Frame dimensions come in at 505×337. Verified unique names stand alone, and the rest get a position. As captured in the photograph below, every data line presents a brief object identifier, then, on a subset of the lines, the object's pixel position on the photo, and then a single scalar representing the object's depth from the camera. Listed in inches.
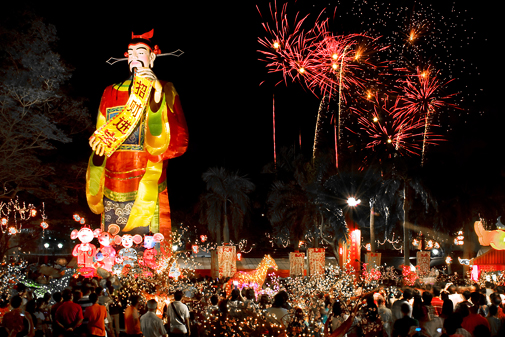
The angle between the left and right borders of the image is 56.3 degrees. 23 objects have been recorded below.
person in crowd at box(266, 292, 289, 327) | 230.7
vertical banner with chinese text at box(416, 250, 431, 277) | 835.5
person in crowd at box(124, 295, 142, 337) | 256.8
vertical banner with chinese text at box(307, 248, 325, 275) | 907.4
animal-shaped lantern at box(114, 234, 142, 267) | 570.3
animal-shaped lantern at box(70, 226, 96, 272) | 570.3
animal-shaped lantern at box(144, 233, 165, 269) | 559.8
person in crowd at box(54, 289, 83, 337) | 250.2
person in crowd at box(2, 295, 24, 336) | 247.3
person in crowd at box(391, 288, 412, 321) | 262.5
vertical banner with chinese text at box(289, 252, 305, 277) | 947.3
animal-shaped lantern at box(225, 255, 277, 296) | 538.3
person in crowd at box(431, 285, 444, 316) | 350.0
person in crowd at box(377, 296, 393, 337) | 258.3
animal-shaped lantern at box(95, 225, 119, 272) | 566.6
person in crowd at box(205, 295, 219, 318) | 296.8
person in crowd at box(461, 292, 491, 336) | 214.6
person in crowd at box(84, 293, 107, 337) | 249.6
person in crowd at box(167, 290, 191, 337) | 260.4
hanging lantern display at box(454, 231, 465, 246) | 998.4
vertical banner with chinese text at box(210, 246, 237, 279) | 853.2
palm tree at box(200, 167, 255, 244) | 1016.2
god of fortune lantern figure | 571.2
